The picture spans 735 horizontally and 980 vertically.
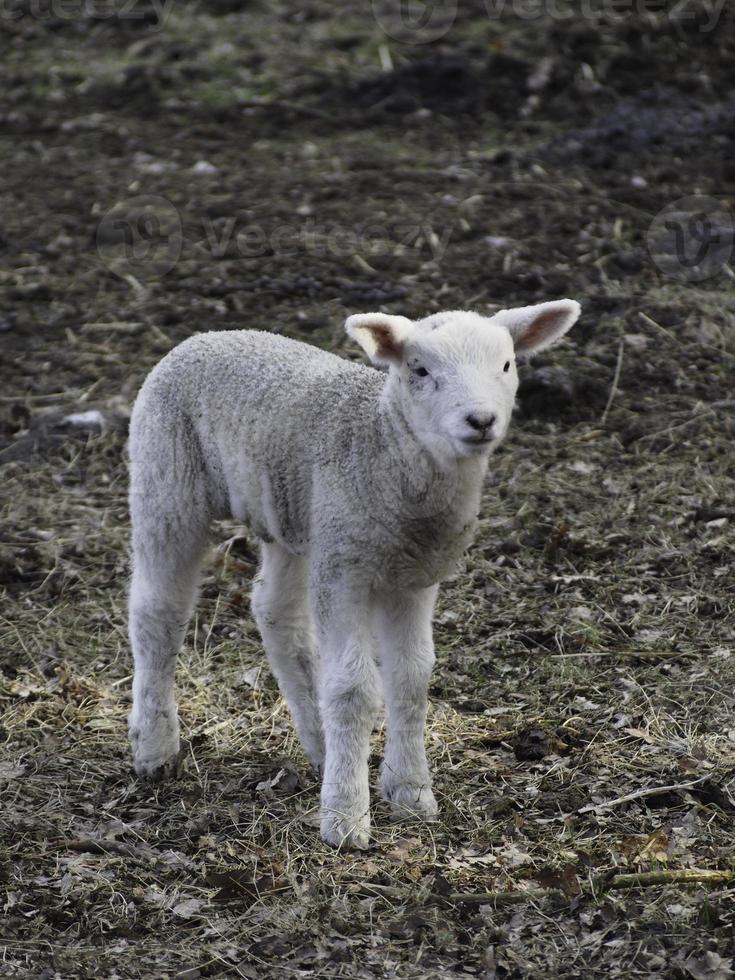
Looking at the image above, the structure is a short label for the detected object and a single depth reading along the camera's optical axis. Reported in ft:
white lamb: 31.73
